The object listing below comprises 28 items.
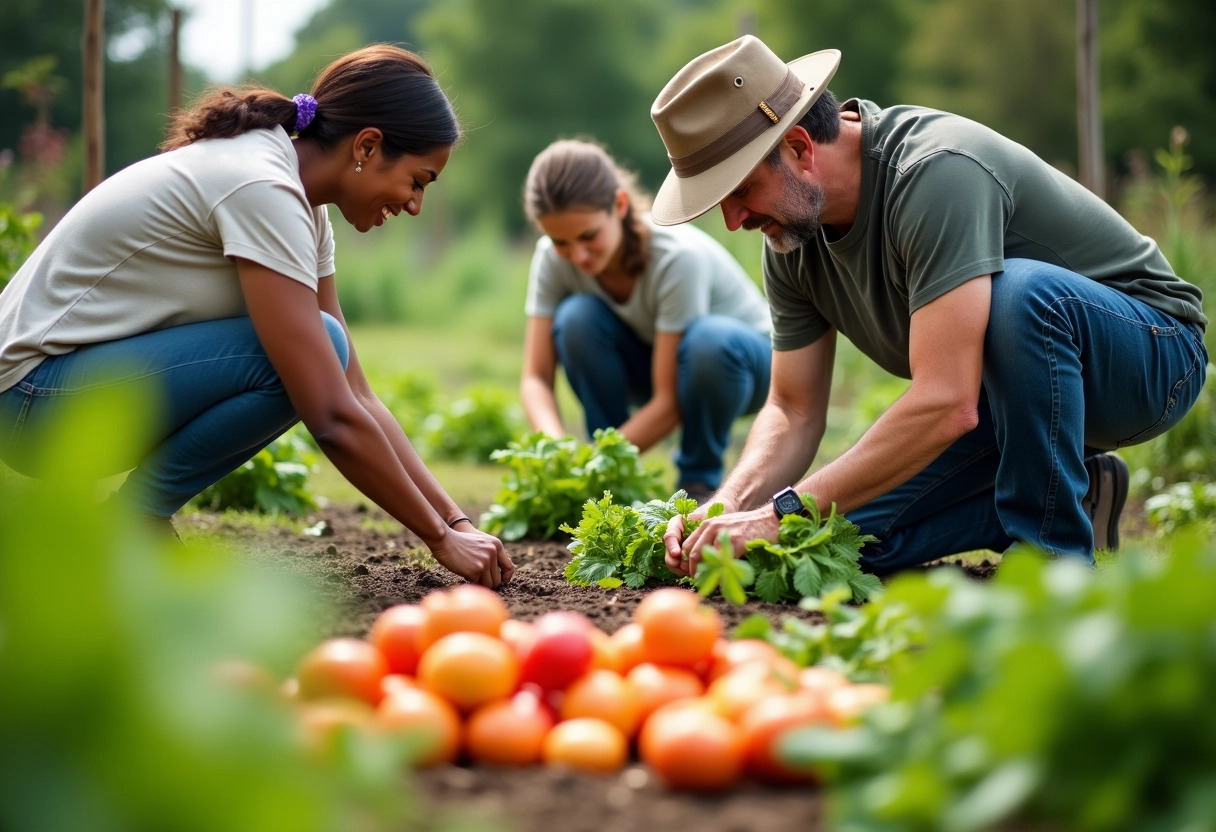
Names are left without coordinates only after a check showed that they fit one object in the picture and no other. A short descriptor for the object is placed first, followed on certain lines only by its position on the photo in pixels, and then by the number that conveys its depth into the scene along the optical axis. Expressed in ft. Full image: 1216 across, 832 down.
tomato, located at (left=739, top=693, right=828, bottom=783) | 5.44
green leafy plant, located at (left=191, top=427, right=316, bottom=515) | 14.58
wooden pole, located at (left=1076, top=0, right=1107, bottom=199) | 19.72
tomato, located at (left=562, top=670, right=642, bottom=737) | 5.95
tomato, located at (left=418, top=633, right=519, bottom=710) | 5.86
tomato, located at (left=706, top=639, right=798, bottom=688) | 6.34
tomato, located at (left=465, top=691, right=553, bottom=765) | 5.71
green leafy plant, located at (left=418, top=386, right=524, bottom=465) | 21.03
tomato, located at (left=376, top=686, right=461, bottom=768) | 5.47
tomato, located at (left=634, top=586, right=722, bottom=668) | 6.47
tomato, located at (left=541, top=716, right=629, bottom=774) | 5.63
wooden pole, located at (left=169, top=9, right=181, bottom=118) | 20.13
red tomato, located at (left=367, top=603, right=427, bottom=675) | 6.53
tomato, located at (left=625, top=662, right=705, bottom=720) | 6.15
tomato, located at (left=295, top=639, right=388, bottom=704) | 5.77
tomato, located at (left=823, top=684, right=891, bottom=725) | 5.55
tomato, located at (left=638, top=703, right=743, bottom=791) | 5.33
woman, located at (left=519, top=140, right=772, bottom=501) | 14.75
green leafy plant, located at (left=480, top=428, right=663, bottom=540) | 13.17
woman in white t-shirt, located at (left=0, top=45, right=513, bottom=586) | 8.87
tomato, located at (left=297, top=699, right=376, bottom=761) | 4.27
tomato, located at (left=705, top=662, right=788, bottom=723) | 5.81
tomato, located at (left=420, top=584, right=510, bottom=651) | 6.41
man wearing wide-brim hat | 9.25
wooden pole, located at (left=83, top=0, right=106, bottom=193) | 15.98
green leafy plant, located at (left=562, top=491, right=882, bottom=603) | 8.67
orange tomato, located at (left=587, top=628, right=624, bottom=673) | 6.59
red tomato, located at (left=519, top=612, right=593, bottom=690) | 6.29
